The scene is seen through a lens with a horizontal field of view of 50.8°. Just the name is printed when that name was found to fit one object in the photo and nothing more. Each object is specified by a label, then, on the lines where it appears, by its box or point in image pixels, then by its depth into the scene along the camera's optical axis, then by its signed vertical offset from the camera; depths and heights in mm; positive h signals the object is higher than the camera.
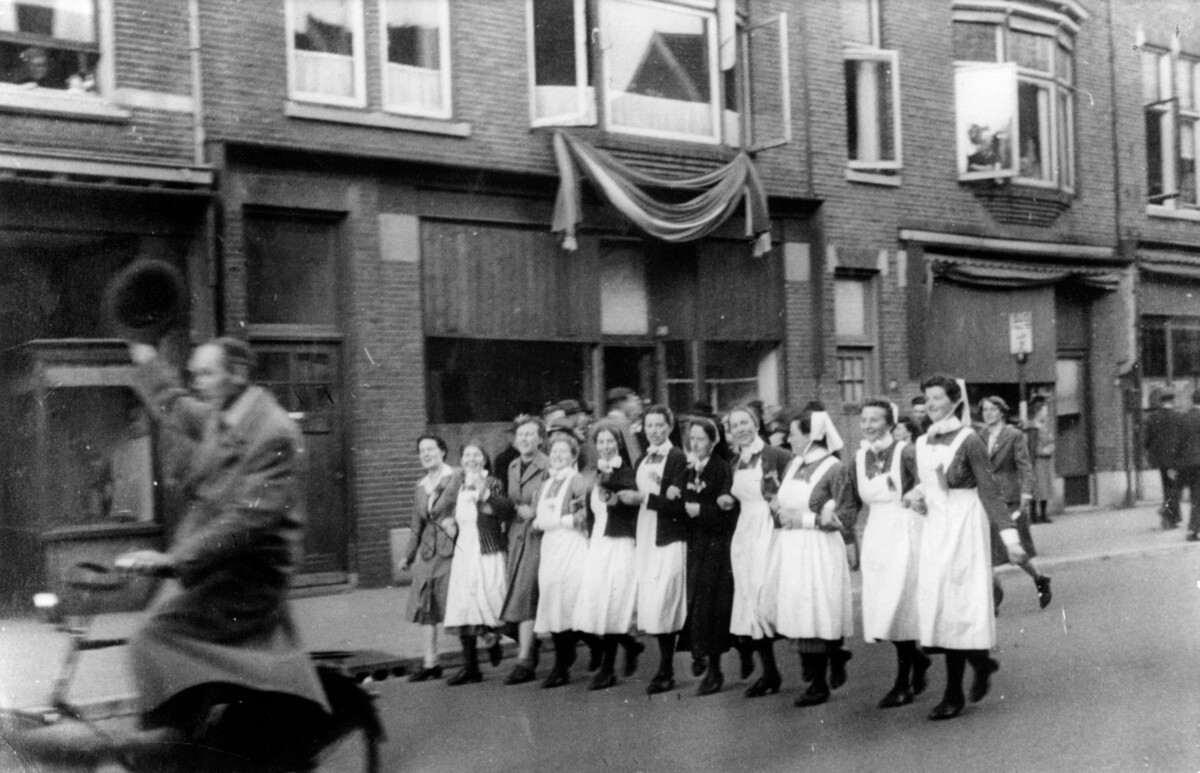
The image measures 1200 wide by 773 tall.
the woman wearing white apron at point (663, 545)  8438 -1052
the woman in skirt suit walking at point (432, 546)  9242 -1104
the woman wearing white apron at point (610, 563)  8617 -1178
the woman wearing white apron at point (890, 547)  7617 -1003
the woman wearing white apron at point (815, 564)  7805 -1128
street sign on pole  15641 +587
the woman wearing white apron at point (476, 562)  9062 -1214
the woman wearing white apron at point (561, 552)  8852 -1128
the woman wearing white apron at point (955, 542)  7266 -941
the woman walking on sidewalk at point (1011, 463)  11797 -783
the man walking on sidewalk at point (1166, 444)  15422 -841
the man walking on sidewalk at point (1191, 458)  15156 -999
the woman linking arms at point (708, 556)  8312 -1113
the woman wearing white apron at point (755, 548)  8188 -1074
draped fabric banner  14438 +2325
